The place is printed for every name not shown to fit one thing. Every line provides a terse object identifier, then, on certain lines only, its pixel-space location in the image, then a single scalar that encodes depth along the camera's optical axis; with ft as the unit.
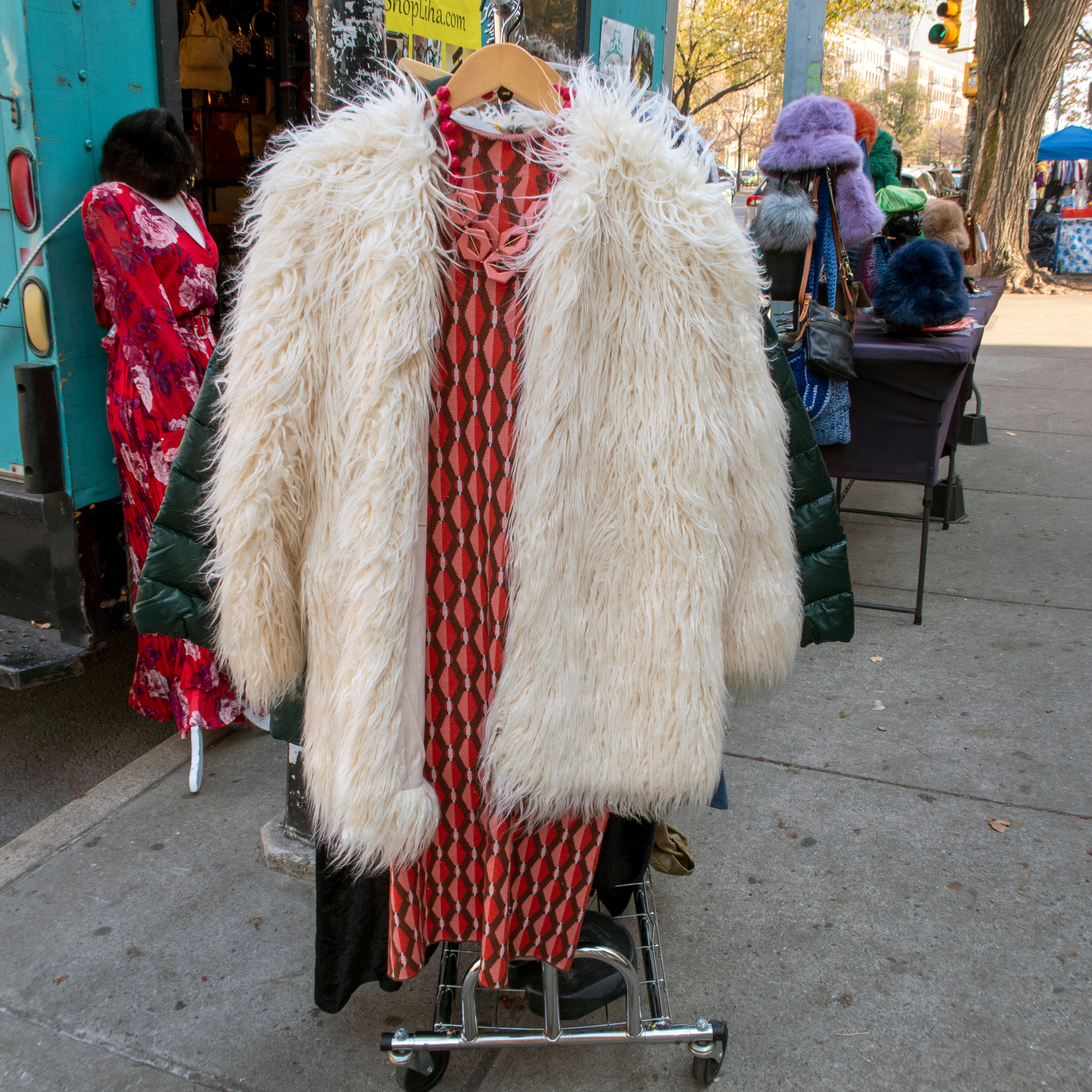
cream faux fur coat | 4.79
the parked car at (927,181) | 47.70
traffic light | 47.67
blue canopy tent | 68.18
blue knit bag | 12.56
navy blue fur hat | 12.99
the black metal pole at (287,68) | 15.37
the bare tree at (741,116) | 154.10
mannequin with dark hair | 9.23
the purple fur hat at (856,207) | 13.51
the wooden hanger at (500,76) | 4.83
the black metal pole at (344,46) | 7.27
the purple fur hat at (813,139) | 13.00
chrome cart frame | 6.20
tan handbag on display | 15.03
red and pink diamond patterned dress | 5.00
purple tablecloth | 12.62
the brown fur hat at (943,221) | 20.86
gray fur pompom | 12.66
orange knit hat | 16.87
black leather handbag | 12.14
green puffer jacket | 5.46
